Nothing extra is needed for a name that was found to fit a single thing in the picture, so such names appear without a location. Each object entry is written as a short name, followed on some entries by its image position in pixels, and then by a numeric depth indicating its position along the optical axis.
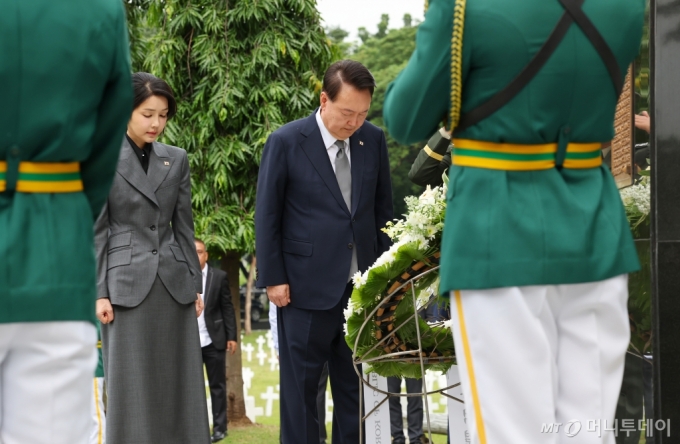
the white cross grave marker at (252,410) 12.22
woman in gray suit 5.95
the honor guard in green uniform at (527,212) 3.26
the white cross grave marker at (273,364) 17.95
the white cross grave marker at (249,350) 20.02
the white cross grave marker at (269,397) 12.81
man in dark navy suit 5.88
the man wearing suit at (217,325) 11.14
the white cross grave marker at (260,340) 22.80
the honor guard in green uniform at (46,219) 3.05
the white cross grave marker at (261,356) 18.72
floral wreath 4.77
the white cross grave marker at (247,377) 15.66
